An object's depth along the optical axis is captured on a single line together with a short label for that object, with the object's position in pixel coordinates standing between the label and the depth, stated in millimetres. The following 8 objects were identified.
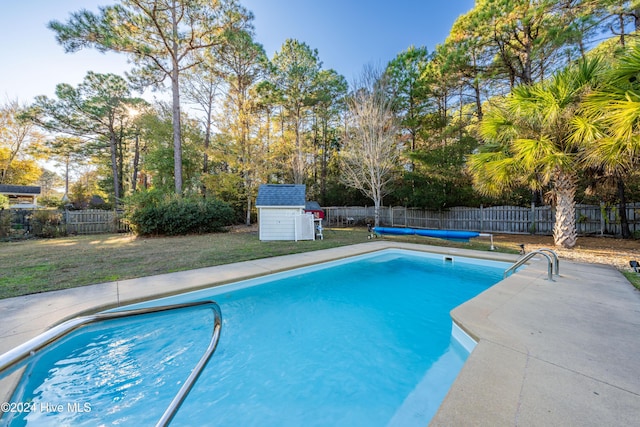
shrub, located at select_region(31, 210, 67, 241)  11359
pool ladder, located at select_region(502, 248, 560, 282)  4709
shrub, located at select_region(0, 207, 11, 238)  10492
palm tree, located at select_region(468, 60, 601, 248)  6496
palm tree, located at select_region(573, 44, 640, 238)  5062
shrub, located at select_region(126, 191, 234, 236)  11281
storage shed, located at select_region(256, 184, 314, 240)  10766
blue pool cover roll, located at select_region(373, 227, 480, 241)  8867
